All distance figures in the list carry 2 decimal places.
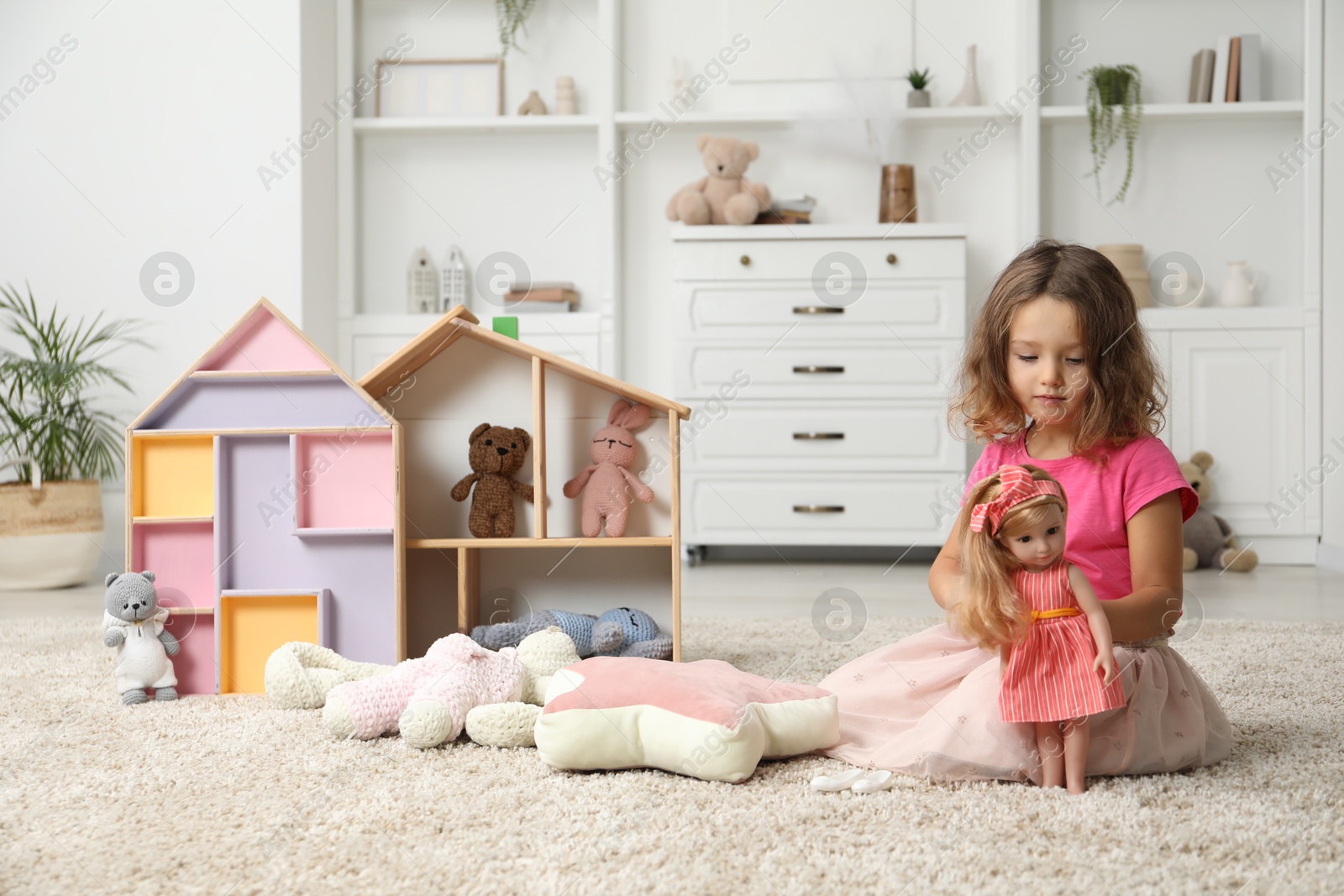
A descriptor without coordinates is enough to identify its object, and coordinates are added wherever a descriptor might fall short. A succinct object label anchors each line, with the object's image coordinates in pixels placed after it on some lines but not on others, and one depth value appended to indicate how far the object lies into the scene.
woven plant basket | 2.82
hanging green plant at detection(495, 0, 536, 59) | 3.56
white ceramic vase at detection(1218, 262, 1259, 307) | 3.27
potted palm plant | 2.83
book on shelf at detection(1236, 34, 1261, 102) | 3.30
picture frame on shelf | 3.58
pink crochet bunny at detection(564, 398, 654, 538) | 1.73
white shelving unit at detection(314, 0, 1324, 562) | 3.22
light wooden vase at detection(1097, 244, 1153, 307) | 3.25
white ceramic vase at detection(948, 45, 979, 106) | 3.44
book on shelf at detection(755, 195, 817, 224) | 3.32
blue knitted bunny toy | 1.70
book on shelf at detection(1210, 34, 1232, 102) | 3.29
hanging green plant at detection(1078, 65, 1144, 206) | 3.32
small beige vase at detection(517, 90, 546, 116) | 3.51
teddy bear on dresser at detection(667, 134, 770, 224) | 3.23
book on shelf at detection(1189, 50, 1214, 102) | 3.31
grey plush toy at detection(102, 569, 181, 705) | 1.46
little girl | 1.11
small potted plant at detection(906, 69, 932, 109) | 3.42
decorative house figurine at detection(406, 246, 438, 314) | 3.55
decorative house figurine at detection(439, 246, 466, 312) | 3.57
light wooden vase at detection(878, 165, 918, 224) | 3.32
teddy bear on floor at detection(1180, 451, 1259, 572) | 3.10
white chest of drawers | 3.17
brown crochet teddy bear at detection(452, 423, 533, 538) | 1.74
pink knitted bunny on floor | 1.26
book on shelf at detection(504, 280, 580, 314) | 3.47
